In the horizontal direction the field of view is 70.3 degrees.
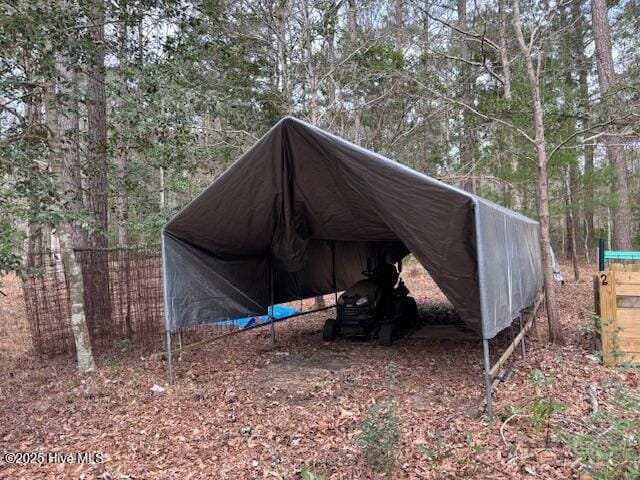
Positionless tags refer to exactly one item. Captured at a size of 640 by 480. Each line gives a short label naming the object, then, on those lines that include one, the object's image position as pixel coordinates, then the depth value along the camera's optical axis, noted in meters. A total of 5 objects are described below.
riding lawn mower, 6.75
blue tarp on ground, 8.35
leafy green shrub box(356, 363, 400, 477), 2.89
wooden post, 4.98
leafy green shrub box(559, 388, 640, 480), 2.53
